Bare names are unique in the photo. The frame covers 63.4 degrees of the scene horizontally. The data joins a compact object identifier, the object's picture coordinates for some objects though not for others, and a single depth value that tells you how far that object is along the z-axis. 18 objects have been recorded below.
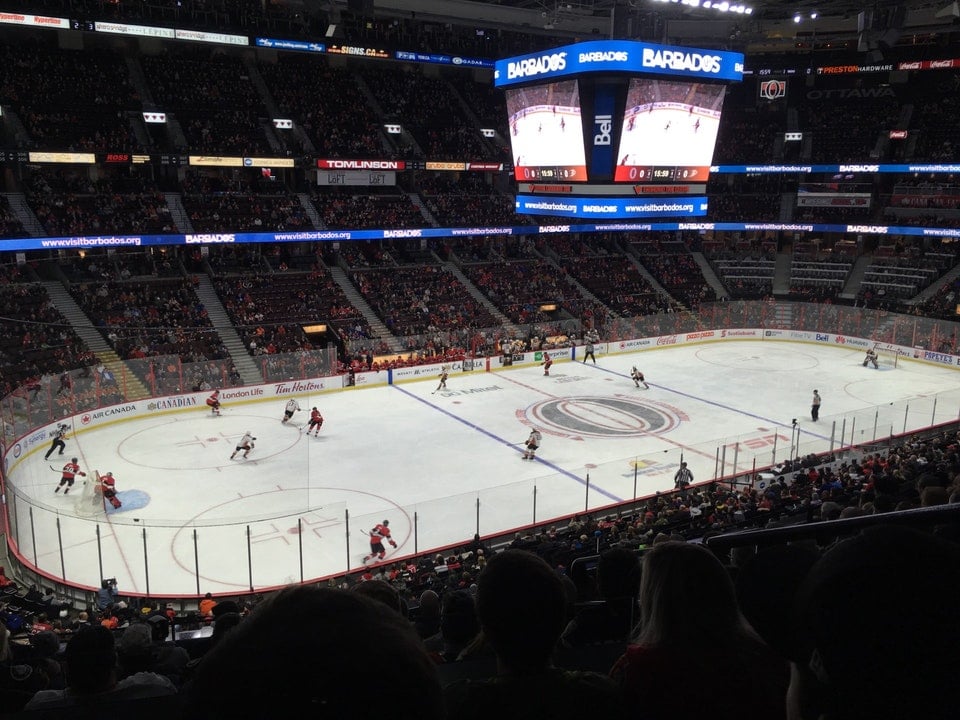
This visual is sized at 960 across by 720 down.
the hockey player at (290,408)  27.23
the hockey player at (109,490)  18.56
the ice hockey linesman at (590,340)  40.31
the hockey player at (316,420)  26.59
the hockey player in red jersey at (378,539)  16.19
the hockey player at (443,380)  33.50
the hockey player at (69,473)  19.05
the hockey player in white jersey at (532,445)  24.02
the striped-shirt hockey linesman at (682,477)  20.46
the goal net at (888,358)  40.00
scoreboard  26.44
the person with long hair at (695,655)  2.02
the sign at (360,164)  44.81
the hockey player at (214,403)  28.53
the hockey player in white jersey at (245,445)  23.92
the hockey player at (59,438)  22.89
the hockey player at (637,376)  33.69
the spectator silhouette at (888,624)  1.29
